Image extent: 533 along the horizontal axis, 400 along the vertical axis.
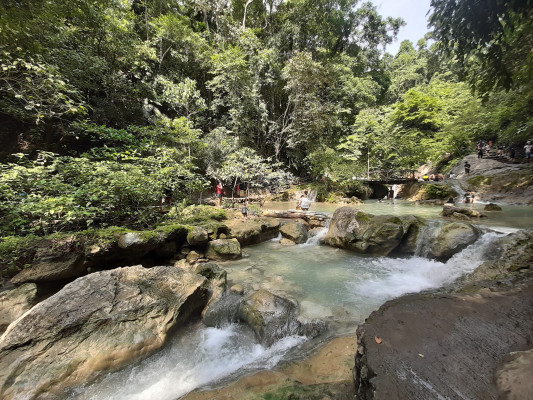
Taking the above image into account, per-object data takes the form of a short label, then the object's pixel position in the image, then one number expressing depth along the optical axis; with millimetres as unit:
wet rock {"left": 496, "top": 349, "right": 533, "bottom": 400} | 1355
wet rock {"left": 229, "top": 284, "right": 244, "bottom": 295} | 4676
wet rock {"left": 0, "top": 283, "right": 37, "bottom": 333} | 3389
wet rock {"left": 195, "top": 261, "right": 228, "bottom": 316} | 4336
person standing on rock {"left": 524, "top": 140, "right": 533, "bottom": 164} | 13497
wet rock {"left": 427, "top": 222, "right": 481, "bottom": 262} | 5770
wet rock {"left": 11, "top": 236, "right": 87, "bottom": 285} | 4023
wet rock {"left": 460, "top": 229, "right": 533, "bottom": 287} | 3608
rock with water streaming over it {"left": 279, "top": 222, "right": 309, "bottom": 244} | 8555
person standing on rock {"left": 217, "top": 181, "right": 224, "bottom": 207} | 12859
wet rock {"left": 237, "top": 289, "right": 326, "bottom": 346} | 3420
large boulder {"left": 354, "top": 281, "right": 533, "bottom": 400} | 1613
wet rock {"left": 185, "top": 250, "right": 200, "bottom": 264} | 6324
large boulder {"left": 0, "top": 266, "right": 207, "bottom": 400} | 2570
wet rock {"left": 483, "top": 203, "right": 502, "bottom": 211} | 10023
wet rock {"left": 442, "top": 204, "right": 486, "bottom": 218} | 8703
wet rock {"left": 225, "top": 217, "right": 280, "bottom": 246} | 7965
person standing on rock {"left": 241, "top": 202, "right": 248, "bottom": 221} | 9873
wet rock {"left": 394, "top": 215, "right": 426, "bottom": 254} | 6590
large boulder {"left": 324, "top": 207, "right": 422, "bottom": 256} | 6629
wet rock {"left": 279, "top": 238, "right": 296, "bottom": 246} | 8367
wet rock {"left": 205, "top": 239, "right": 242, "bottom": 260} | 6668
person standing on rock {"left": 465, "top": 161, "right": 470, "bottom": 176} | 16450
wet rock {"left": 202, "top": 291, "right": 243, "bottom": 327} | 3802
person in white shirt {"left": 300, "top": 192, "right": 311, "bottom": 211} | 11320
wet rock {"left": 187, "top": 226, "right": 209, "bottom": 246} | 6602
